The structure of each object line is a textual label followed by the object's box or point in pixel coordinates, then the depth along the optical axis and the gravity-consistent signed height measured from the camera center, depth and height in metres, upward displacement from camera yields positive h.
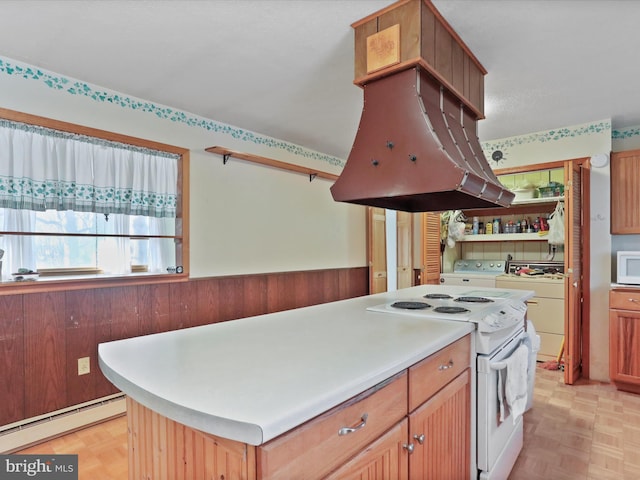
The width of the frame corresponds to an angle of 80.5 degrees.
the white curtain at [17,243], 2.26 -0.03
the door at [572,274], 3.15 -0.31
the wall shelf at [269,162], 3.10 +0.71
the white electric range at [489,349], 1.67 -0.54
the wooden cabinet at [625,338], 2.95 -0.81
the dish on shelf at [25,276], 2.22 -0.22
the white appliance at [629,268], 3.02 -0.25
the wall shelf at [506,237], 4.03 +0.00
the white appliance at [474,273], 4.11 -0.41
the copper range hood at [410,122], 1.66 +0.55
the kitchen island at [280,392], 0.77 -0.37
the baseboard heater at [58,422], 2.18 -1.15
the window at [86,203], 2.26 +0.24
